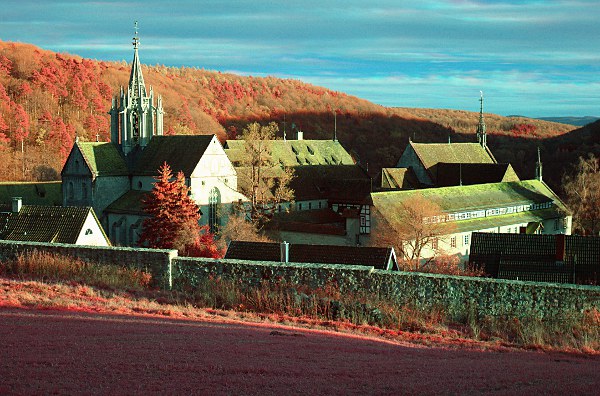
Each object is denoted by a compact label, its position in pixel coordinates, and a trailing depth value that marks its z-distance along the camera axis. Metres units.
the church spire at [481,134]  86.93
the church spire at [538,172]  74.00
